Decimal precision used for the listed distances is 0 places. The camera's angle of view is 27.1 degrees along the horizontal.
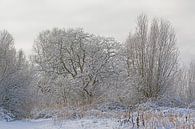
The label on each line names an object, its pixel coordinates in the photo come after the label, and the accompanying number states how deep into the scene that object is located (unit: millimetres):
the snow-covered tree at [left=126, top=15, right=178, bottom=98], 41125
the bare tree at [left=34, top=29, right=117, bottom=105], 42125
